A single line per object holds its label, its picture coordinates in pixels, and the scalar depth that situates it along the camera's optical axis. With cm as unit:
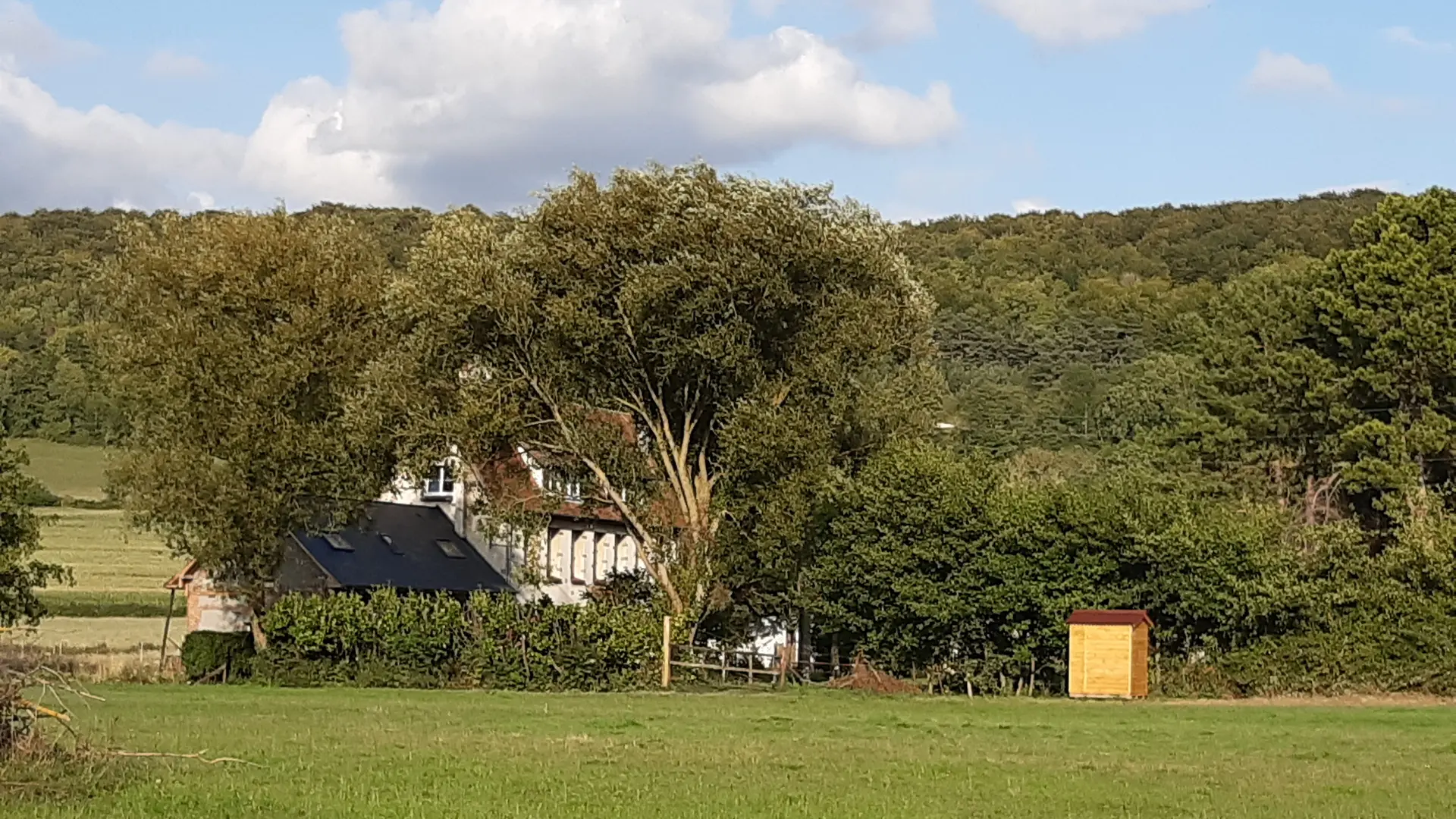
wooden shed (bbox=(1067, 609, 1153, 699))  4112
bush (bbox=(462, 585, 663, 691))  4359
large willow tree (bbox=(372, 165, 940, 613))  4297
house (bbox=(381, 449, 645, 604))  4600
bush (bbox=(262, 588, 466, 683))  4391
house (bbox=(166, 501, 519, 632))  5041
